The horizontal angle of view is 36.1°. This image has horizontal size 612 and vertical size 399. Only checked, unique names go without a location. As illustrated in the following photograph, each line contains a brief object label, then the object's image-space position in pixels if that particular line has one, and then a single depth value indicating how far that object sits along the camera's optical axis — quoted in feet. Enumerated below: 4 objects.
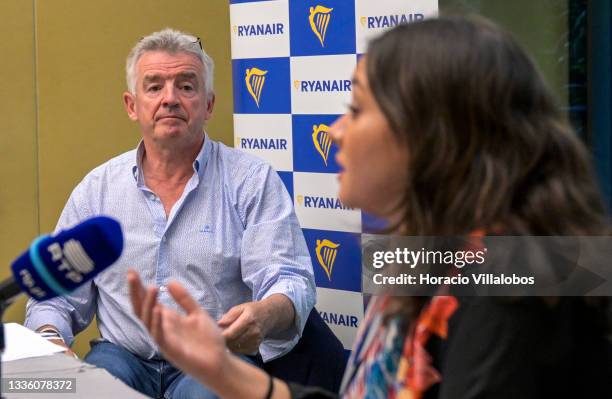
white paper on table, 7.89
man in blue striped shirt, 9.74
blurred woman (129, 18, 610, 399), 4.24
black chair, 9.69
